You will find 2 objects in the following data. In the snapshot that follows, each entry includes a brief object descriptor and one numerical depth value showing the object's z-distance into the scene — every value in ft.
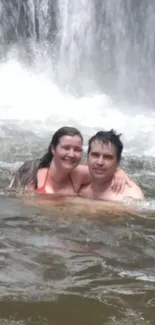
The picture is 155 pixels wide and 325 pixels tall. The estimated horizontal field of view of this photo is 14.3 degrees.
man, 15.65
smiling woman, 16.07
